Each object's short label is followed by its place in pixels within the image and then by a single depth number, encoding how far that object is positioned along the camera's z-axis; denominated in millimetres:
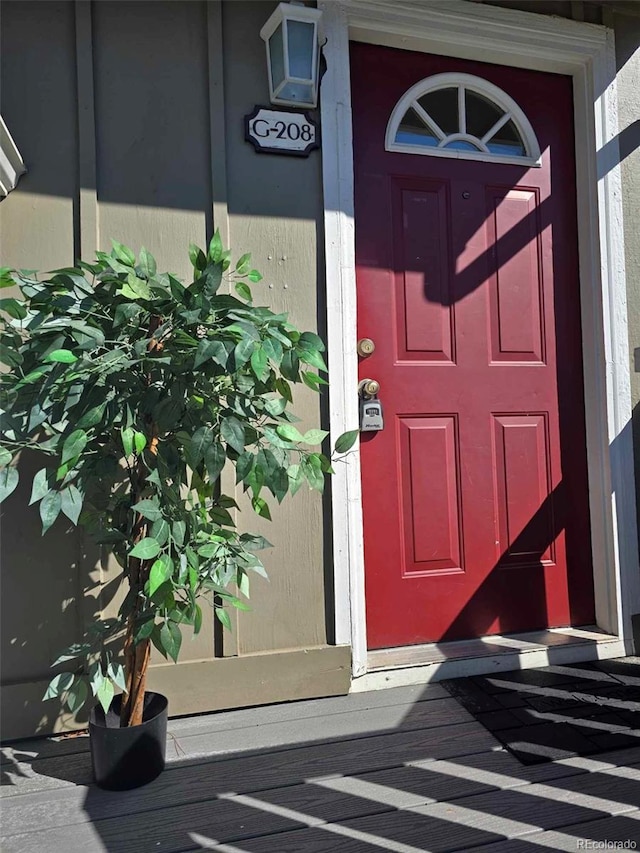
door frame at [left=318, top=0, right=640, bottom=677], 1994
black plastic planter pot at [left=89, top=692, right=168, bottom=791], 1415
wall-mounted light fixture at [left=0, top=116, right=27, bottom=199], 1574
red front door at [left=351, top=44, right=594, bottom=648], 2137
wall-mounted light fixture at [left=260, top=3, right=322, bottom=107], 1841
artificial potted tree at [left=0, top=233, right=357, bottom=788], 1200
